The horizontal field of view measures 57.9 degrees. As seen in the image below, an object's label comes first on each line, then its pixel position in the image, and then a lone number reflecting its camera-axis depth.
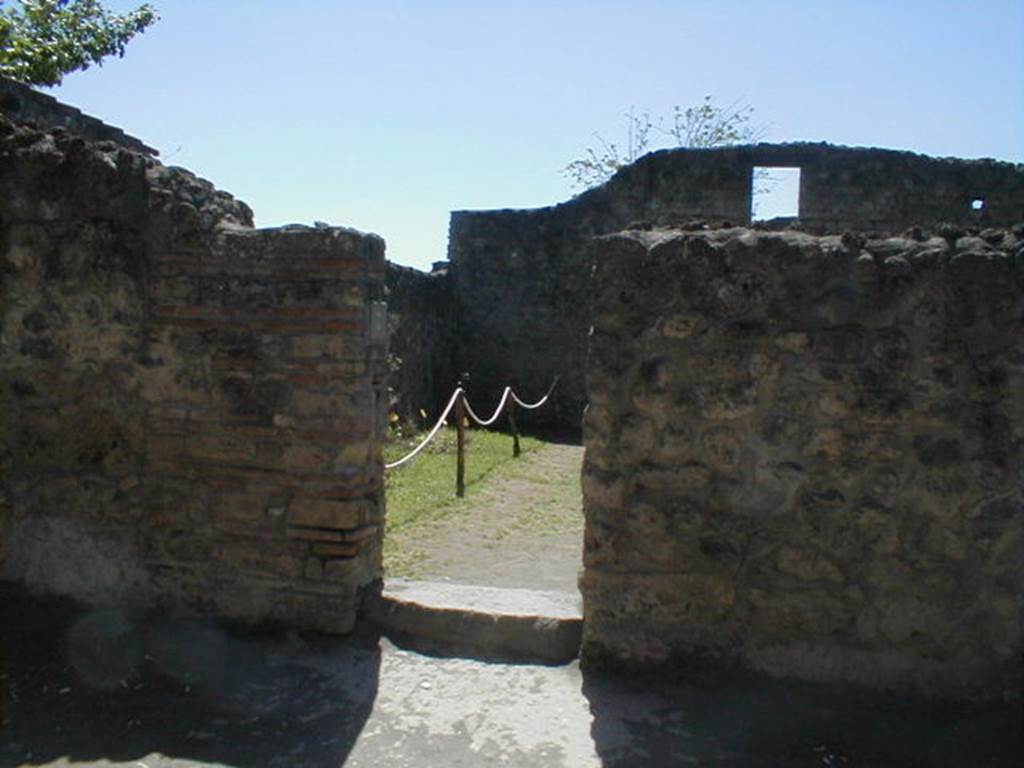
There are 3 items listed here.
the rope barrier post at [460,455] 8.05
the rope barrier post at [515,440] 10.70
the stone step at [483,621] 4.09
